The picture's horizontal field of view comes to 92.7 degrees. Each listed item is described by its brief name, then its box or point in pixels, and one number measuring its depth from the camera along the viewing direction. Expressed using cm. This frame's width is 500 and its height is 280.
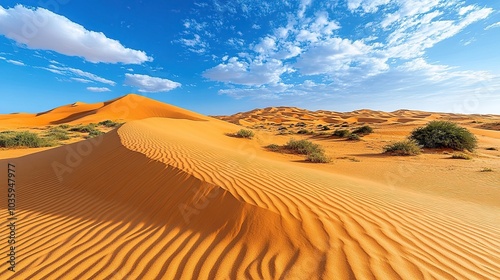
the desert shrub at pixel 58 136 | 1681
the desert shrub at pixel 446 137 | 1205
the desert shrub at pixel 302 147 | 1154
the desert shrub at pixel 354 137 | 1647
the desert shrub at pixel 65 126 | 2514
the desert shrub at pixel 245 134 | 1661
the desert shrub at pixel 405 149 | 1112
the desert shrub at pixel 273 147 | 1277
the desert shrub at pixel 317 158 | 990
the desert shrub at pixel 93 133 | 1824
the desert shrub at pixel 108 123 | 2591
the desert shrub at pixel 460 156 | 1013
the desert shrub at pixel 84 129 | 2154
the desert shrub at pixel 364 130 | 1916
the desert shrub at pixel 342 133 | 1795
